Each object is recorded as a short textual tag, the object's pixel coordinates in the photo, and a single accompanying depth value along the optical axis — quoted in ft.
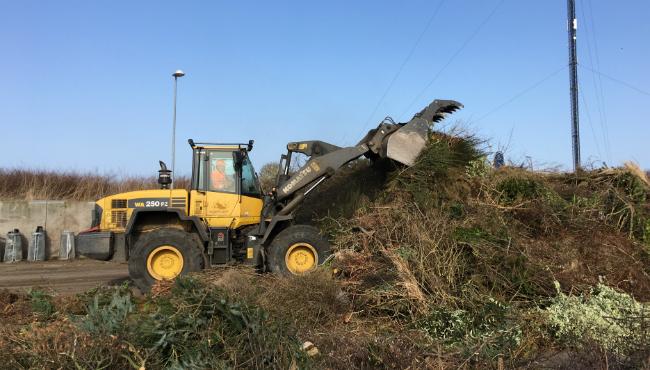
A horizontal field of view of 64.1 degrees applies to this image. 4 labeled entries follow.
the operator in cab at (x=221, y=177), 31.42
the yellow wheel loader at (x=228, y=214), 28.84
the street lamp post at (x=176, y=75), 64.23
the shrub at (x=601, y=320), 13.48
